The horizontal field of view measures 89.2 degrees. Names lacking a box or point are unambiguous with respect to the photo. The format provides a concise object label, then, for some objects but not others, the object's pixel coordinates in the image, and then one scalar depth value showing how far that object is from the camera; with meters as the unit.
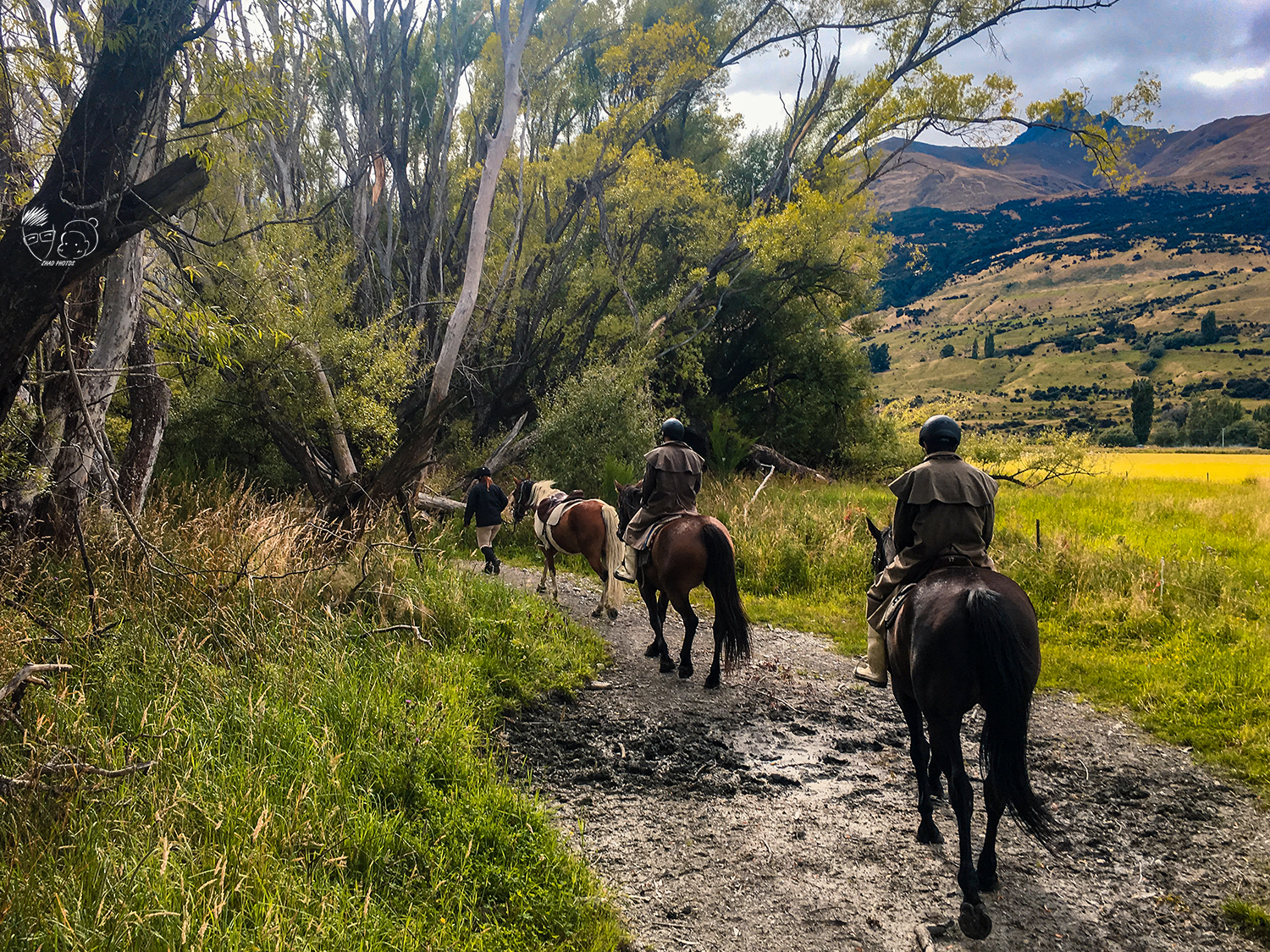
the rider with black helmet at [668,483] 6.94
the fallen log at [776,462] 20.08
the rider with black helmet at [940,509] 3.94
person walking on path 10.52
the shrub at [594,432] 14.34
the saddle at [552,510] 9.16
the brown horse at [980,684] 3.27
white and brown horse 8.49
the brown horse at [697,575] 6.12
